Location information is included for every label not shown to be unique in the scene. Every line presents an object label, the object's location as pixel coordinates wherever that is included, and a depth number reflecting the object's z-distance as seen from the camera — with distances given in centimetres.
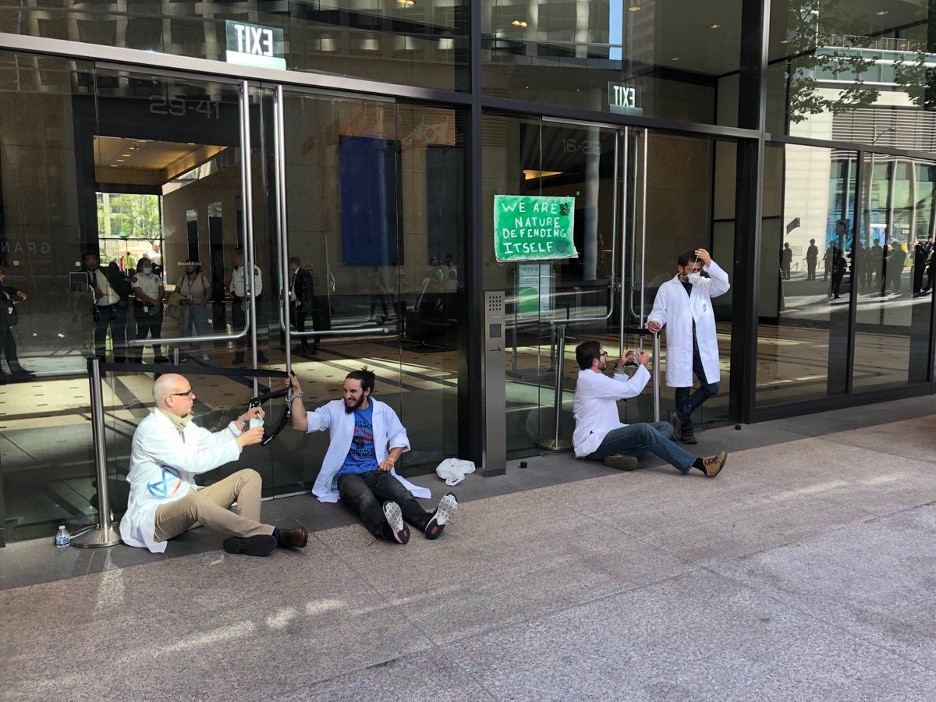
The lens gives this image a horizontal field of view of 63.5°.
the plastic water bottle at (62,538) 437
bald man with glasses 412
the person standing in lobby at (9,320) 452
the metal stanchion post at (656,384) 683
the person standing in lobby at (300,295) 539
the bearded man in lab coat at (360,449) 473
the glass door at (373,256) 539
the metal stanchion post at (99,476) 430
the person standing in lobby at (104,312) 475
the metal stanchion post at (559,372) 664
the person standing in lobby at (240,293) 521
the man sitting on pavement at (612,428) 573
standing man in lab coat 673
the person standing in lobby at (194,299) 508
